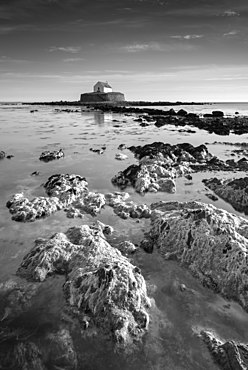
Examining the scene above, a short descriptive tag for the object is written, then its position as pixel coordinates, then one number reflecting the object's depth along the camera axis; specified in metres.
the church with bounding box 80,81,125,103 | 140.50
